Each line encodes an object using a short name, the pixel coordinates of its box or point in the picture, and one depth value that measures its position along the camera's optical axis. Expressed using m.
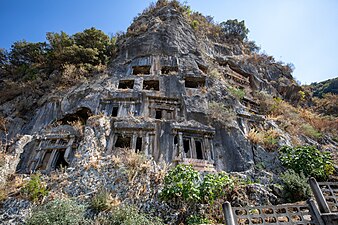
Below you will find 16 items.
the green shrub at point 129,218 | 5.93
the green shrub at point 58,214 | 5.65
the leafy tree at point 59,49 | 17.77
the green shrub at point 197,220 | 6.70
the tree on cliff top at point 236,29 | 26.34
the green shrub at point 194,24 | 21.75
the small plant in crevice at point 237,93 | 14.86
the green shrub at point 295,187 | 7.94
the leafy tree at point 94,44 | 18.12
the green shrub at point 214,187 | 7.29
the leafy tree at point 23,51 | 21.05
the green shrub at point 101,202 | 6.61
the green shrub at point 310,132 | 14.51
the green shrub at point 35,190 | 6.95
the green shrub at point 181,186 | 7.07
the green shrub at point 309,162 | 8.93
